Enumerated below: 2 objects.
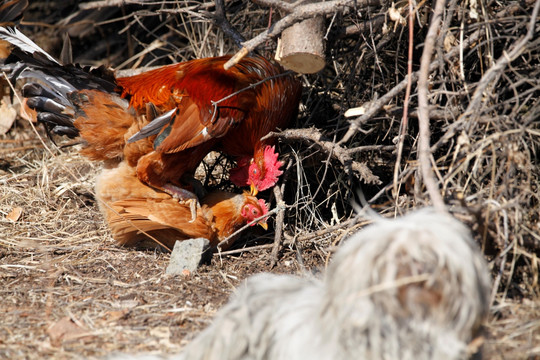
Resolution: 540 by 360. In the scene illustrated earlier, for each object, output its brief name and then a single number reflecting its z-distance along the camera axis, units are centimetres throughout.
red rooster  852
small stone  790
